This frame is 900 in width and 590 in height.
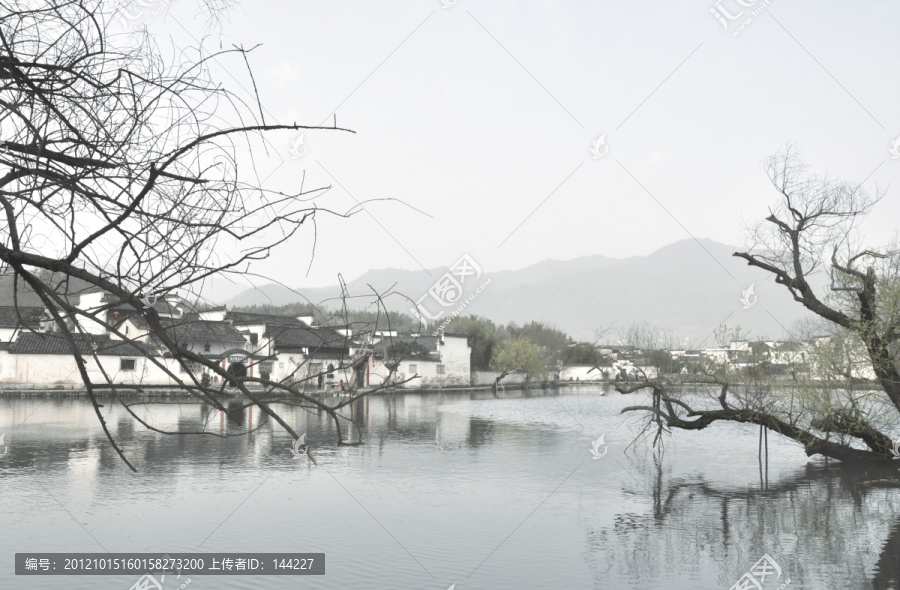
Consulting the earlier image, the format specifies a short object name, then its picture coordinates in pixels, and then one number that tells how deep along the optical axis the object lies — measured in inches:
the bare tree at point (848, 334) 488.1
